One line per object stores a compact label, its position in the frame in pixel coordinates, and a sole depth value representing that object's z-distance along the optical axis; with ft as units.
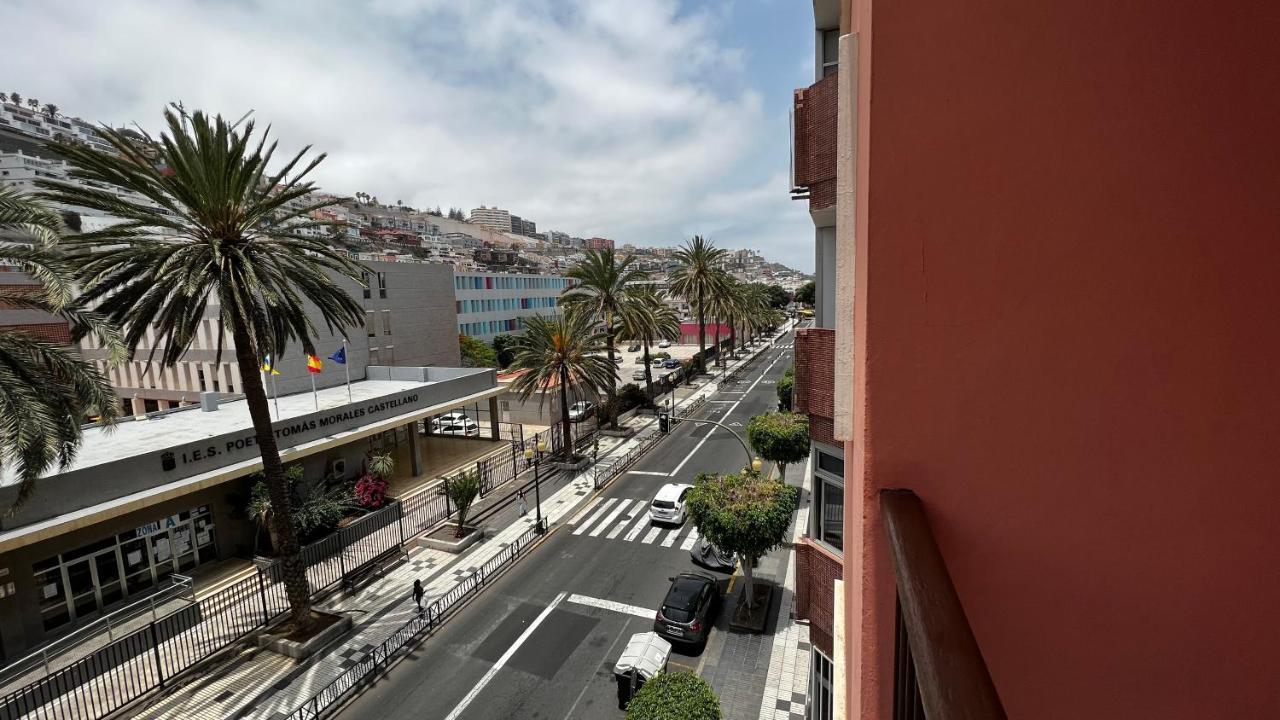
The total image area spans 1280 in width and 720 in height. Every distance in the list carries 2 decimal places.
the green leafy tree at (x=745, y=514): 43.93
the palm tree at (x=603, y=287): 101.86
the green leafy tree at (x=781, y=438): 63.10
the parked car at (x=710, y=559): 57.57
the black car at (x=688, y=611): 44.39
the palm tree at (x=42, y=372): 30.53
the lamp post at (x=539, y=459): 66.23
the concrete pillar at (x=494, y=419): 102.12
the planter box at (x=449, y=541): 63.16
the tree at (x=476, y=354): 180.65
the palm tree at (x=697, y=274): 134.72
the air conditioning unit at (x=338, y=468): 75.90
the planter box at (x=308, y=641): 44.65
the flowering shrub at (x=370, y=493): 68.03
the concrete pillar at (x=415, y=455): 87.18
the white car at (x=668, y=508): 67.92
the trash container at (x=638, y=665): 37.91
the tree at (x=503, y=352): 199.11
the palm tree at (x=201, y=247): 38.78
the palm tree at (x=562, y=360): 88.12
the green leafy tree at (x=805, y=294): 375.45
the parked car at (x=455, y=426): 112.68
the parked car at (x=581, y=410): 111.91
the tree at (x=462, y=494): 65.05
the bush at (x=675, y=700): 29.84
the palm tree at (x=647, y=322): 106.63
